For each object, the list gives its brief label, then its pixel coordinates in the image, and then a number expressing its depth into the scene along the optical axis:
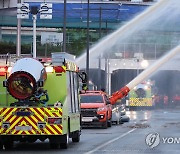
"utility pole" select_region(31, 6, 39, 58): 40.06
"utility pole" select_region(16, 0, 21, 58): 41.83
